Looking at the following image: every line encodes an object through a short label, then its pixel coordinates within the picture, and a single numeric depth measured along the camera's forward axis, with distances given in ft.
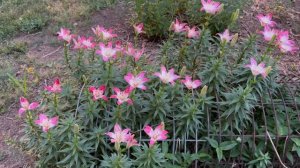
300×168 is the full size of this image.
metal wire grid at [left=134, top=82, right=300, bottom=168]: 6.48
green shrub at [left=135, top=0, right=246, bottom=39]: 10.04
